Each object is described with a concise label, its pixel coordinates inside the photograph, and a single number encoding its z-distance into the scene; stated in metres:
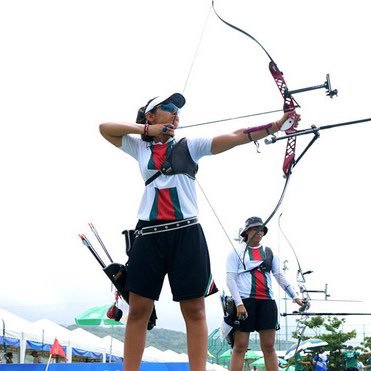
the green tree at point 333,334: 32.03
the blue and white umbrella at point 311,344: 15.51
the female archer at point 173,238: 3.57
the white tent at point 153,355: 24.45
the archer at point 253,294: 5.90
